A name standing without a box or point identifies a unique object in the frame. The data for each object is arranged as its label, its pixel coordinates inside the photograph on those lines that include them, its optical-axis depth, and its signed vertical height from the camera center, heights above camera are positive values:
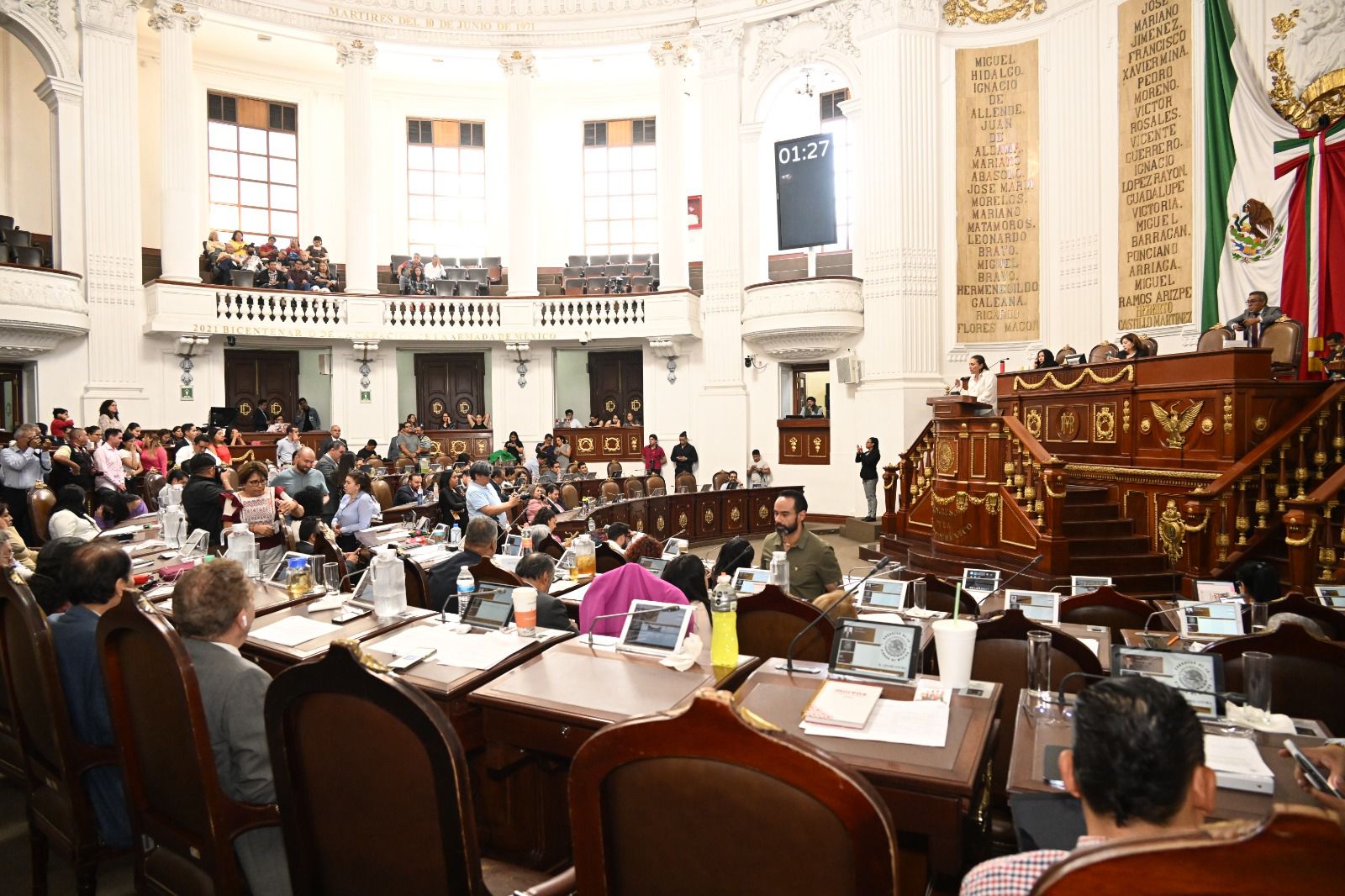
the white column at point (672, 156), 17.11 +5.66
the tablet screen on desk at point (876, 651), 2.73 -0.77
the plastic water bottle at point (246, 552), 5.02 -0.75
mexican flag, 10.34 +3.08
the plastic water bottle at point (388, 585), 3.76 -0.73
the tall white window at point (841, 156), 17.12 +5.61
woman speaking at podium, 10.83 +0.48
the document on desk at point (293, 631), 3.45 -0.88
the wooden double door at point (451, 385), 19.11 +1.01
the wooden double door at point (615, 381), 19.36 +1.08
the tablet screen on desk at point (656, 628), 3.10 -0.78
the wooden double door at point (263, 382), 17.62 +1.05
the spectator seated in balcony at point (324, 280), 16.91 +3.13
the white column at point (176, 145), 14.96 +5.25
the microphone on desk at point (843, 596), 2.88 -0.78
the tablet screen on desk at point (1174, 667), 2.74 -0.83
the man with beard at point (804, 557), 5.53 -0.90
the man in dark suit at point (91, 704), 2.87 -0.96
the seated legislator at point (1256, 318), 8.47 +1.09
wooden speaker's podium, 9.52 +0.20
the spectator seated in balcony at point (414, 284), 17.58 +3.10
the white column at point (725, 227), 16.56 +4.03
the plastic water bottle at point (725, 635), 2.93 -0.76
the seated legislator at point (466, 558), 4.64 -0.74
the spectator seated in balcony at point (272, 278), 16.22 +3.02
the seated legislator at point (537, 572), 4.25 -0.75
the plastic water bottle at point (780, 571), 4.71 -0.85
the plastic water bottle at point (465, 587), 3.78 -0.79
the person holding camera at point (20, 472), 8.73 -0.44
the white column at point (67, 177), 13.98 +4.36
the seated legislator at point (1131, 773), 1.42 -0.62
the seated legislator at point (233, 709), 2.42 -0.83
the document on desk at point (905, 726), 2.25 -0.86
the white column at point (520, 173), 17.48 +5.43
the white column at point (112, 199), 14.15 +4.05
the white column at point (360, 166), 16.73 +5.41
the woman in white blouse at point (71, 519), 6.09 -0.67
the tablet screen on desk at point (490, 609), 3.53 -0.79
